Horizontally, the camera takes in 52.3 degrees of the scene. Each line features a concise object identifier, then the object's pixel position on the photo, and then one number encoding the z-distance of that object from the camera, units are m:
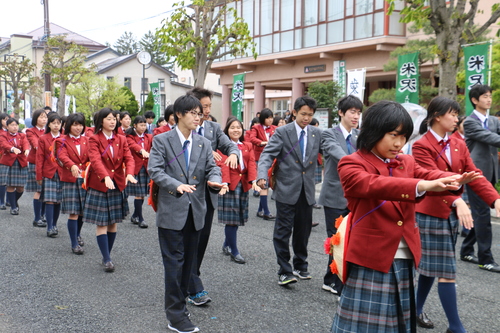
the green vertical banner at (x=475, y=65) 11.34
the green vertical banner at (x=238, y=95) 19.22
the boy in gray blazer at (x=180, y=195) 4.38
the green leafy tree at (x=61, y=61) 28.17
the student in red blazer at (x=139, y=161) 9.41
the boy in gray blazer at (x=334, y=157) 5.18
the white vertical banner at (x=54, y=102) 34.01
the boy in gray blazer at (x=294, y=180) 5.58
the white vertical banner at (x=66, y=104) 29.91
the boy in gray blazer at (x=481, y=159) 6.21
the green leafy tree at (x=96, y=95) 41.62
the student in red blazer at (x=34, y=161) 9.16
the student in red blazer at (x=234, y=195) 6.97
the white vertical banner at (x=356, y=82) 15.39
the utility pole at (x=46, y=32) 24.55
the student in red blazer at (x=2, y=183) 10.97
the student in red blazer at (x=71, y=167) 7.17
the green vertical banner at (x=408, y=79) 13.48
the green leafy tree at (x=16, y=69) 35.88
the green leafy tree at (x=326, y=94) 18.05
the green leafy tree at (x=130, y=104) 44.04
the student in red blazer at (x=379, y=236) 2.89
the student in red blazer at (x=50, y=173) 8.38
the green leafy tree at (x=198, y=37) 16.91
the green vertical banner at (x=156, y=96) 24.55
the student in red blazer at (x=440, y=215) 4.12
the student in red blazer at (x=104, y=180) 6.36
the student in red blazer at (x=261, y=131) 11.74
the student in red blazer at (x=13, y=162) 10.60
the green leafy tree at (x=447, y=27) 10.58
